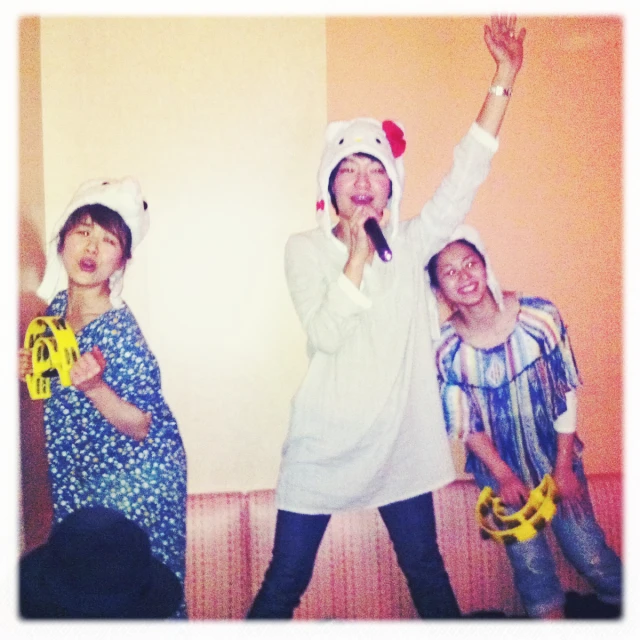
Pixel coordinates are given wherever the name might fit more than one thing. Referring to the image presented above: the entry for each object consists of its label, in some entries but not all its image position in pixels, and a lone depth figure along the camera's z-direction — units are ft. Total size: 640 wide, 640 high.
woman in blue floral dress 4.85
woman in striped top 5.19
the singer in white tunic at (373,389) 4.70
